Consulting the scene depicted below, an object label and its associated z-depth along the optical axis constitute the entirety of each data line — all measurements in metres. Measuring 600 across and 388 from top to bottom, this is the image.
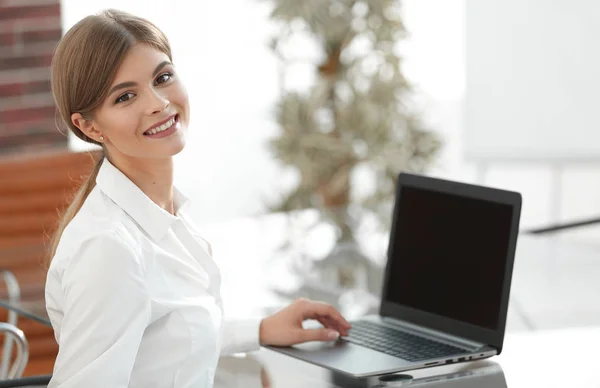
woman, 1.87
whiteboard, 4.72
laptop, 2.14
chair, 2.32
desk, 2.05
